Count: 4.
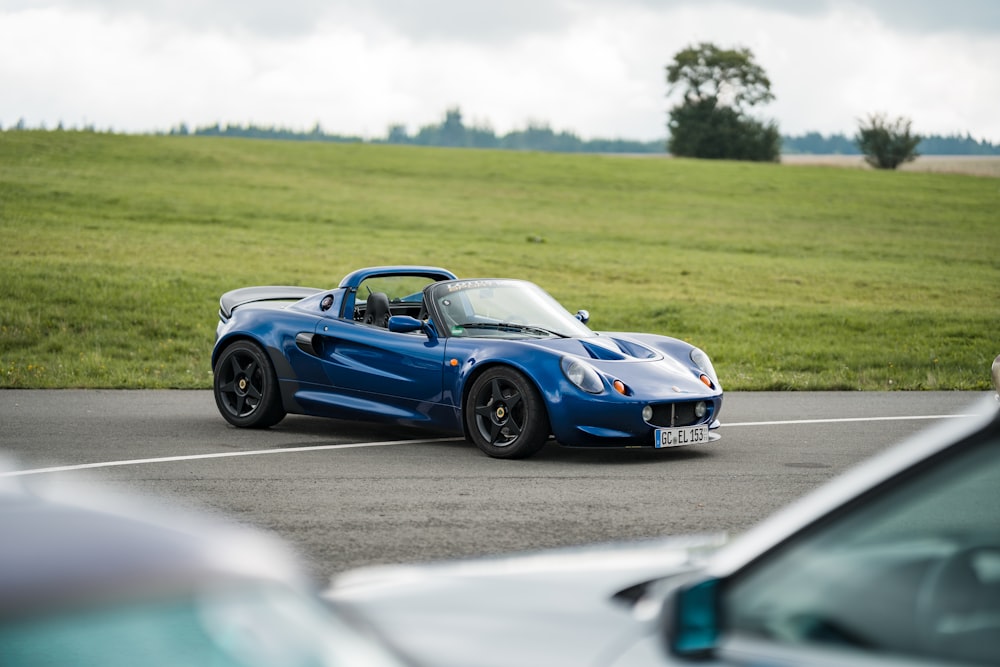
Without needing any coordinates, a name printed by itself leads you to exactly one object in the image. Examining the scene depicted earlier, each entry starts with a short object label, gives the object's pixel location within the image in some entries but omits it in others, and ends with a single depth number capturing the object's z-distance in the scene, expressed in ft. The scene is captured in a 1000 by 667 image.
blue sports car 56.39
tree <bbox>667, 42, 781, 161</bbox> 558.11
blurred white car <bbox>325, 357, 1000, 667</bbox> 13.11
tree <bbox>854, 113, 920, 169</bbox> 514.71
